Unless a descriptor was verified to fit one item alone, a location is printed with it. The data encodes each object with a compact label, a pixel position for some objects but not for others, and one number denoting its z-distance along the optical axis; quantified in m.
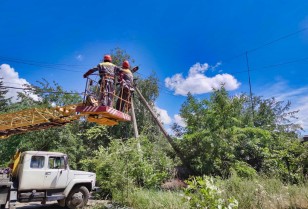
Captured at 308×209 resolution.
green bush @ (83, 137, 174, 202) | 9.27
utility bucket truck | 8.73
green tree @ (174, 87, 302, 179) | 13.76
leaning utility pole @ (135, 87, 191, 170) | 15.15
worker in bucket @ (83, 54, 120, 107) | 7.12
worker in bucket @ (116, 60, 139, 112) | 7.94
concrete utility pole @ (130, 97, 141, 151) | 14.06
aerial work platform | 6.80
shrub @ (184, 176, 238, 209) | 4.32
